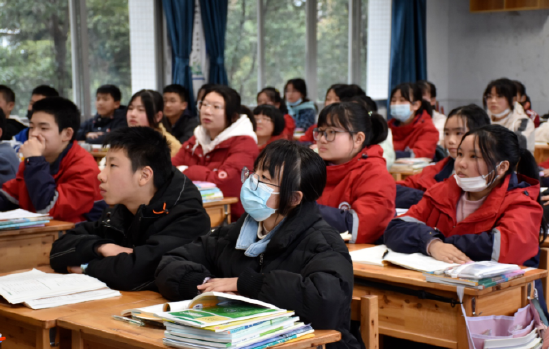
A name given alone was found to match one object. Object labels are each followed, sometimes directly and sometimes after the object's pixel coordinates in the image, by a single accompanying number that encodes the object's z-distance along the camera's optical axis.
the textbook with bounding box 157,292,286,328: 1.43
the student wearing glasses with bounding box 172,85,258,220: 4.06
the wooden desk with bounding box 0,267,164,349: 1.74
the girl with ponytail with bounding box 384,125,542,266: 2.40
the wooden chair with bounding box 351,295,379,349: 1.83
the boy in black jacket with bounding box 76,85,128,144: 6.65
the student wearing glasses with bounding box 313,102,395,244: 2.87
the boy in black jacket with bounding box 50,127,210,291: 2.20
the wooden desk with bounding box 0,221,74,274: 2.84
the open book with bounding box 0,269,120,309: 1.85
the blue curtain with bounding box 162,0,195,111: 7.70
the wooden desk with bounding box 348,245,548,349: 2.12
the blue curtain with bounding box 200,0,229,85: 7.98
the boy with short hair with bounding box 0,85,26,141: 6.04
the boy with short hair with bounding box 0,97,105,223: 3.09
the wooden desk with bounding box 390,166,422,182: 4.88
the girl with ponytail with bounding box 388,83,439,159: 5.69
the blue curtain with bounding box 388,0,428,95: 10.09
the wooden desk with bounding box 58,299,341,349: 1.51
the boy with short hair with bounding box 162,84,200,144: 6.46
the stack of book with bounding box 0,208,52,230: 2.78
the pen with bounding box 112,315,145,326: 1.64
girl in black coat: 1.71
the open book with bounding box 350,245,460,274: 2.26
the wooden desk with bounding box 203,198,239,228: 3.71
